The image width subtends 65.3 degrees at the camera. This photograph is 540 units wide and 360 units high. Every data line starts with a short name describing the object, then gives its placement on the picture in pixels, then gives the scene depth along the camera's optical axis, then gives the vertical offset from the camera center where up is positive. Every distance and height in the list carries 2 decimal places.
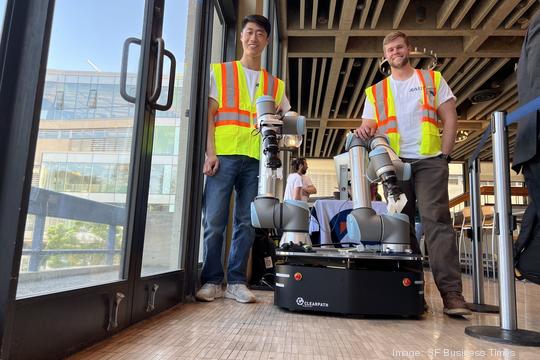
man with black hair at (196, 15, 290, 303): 2.11 +0.39
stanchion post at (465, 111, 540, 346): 1.43 -0.01
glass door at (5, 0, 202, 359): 0.98 +0.14
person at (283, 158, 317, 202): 4.04 +0.53
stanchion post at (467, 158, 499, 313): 2.29 +0.05
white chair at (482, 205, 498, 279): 4.56 +0.32
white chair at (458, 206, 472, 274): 4.97 +0.00
